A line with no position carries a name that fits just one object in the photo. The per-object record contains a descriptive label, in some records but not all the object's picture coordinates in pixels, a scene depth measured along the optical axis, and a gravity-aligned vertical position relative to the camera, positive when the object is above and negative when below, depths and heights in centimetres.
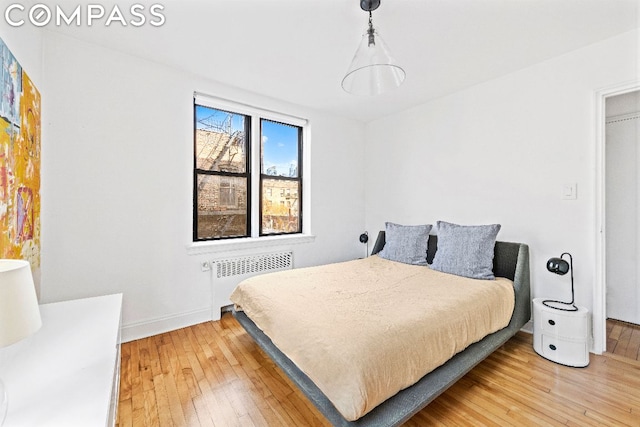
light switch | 228 +20
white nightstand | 198 -90
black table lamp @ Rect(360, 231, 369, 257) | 384 -34
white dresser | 82 -59
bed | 129 -91
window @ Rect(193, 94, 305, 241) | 294 +50
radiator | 281 -62
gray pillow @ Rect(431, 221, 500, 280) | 244 -34
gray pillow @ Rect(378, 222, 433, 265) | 298 -34
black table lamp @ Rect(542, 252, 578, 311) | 208 -43
